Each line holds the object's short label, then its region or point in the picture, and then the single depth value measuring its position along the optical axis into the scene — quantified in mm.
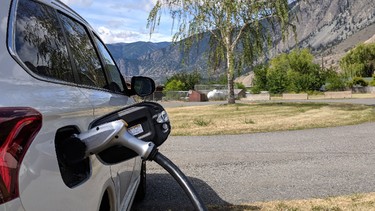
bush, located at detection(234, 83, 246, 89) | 73788
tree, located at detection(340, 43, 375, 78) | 92312
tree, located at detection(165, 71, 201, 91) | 86456
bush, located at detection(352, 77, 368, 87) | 71625
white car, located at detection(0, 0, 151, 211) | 1497
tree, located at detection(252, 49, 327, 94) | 57906
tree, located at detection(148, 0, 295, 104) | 22250
